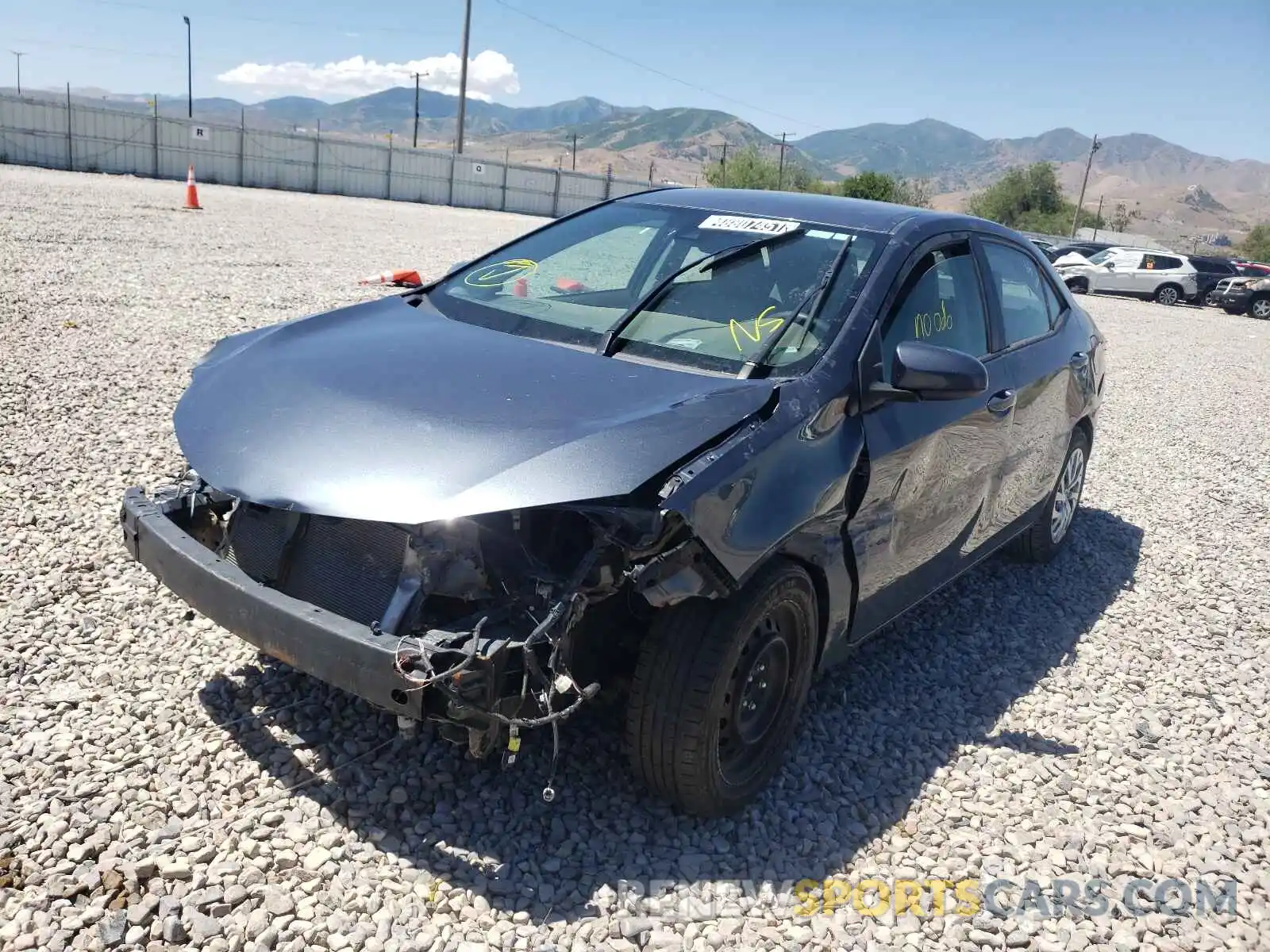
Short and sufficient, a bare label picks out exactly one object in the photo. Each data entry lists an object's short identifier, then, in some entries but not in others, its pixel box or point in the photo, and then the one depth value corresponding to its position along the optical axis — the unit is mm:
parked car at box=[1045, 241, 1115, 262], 30234
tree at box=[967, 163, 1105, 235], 78000
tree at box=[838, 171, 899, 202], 55469
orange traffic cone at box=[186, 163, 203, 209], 21500
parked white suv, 27797
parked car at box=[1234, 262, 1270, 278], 28250
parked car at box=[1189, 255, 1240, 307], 28016
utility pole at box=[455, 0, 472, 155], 41781
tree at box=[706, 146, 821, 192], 67188
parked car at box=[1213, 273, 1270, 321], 25688
